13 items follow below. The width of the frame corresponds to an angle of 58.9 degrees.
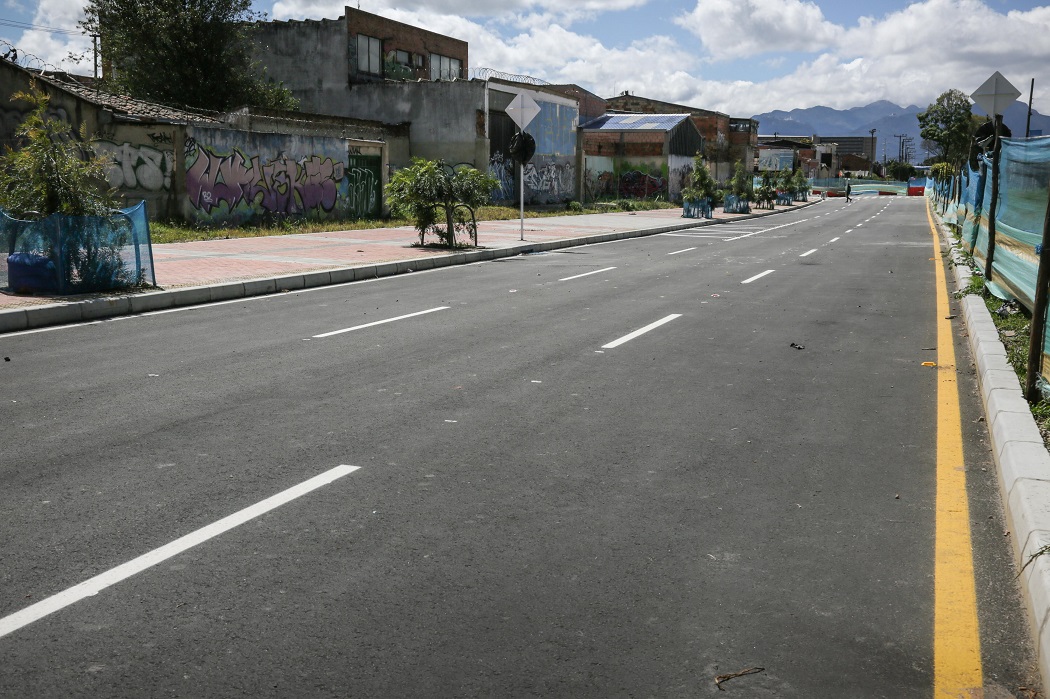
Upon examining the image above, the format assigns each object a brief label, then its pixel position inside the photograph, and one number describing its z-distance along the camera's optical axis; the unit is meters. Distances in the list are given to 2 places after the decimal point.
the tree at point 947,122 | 73.12
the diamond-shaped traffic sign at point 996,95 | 18.69
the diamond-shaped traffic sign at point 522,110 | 23.55
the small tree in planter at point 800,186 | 70.92
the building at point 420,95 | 40.28
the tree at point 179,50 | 38.88
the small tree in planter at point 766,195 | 57.22
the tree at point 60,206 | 11.78
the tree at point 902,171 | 148.62
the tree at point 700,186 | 41.97
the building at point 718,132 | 79.00
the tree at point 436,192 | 20.00
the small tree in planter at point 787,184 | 68.69
